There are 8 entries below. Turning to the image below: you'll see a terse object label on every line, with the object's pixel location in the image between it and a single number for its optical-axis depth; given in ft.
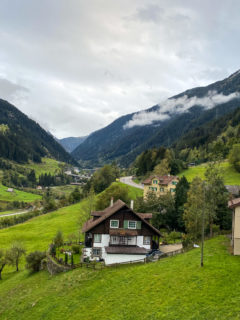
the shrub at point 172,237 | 184.91
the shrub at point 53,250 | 154.11
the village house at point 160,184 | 295.54
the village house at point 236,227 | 103.76
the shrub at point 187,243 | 135.33
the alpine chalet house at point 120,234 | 144.77
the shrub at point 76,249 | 165.48
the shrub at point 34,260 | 148.56
